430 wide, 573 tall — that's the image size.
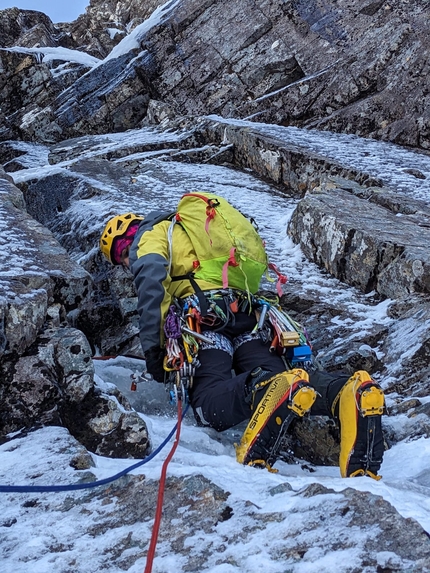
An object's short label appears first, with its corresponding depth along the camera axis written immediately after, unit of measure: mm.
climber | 3117
